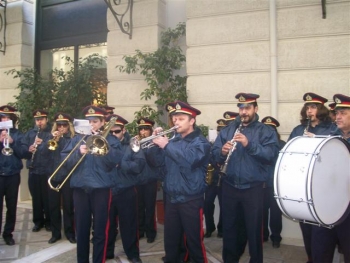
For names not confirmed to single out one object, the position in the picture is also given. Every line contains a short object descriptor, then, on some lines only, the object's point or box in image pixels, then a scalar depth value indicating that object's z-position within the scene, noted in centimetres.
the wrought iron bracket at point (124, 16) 769
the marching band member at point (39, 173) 647
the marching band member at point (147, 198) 605
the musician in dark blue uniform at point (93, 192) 447
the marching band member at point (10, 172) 568
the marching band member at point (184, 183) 418
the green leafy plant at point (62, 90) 827
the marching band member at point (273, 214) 579
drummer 360
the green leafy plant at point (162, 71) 719
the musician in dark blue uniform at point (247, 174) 437
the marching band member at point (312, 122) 479
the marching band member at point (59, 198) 607
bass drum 337
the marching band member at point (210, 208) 631
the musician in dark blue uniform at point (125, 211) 502
